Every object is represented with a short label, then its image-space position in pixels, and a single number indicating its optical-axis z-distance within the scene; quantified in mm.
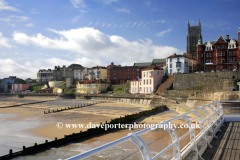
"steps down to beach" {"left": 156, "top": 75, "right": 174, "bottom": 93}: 55550
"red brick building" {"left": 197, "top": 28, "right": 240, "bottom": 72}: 56625
